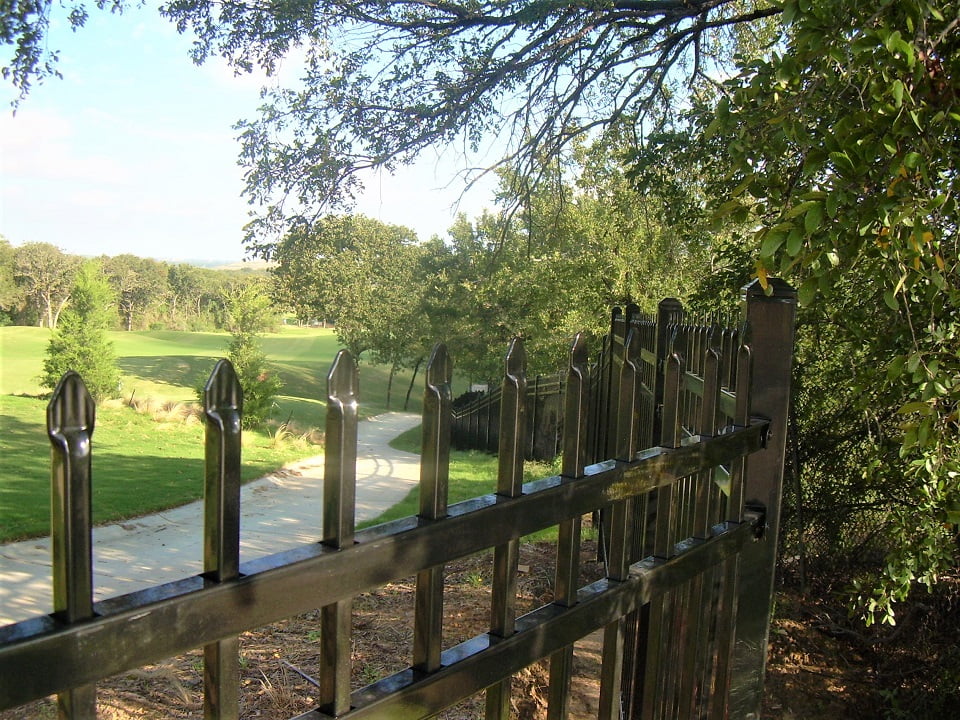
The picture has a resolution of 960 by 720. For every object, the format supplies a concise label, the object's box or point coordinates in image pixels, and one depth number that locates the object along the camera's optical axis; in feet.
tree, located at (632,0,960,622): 5.81
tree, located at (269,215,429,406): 87.45
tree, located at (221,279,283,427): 59.16
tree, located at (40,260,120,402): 59.16
